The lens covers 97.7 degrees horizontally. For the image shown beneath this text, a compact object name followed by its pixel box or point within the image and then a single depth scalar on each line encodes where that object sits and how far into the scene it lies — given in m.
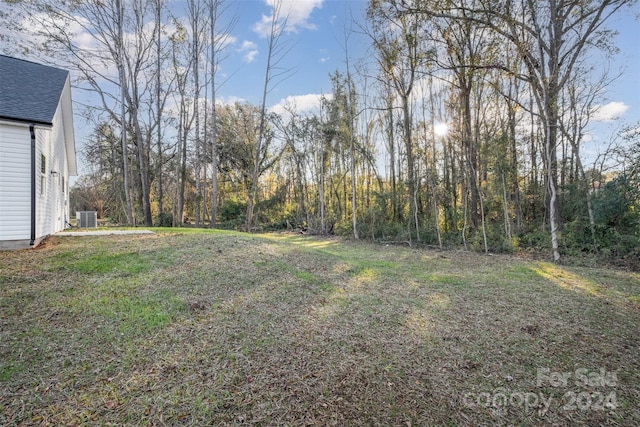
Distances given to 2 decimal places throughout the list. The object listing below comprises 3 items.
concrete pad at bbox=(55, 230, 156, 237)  7.23
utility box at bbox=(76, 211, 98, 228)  11.30
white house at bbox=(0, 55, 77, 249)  5.63
